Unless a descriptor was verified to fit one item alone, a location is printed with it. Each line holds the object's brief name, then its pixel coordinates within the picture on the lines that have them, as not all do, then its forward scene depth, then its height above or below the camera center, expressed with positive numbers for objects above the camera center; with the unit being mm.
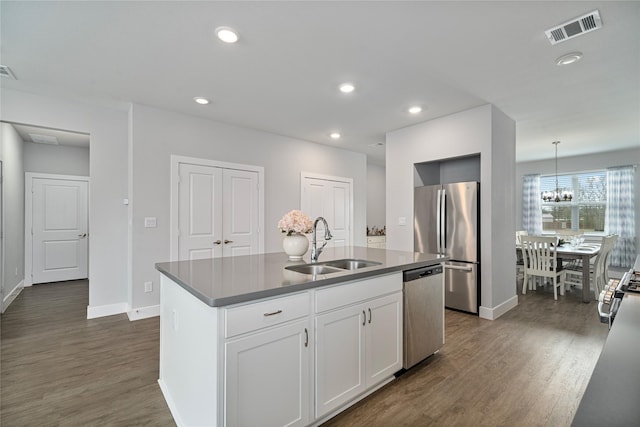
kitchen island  1383 -694
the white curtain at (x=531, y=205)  7453 +277
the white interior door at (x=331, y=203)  5500 +250
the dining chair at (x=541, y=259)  4561 -684
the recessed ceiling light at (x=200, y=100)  3555 +1423
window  6633 +258
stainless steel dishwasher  2312 -801
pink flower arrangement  2443 -65
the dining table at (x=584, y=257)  4371 -625
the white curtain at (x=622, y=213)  6114 +59
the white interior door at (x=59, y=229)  5594 -257
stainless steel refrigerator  3799 -235
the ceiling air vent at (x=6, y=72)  2824 +1429
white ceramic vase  2449 -240
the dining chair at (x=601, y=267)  4543 -826
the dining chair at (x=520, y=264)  5434 -903
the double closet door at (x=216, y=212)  4090 +67
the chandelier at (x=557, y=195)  5816 +412
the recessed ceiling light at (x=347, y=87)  3179 +1420
